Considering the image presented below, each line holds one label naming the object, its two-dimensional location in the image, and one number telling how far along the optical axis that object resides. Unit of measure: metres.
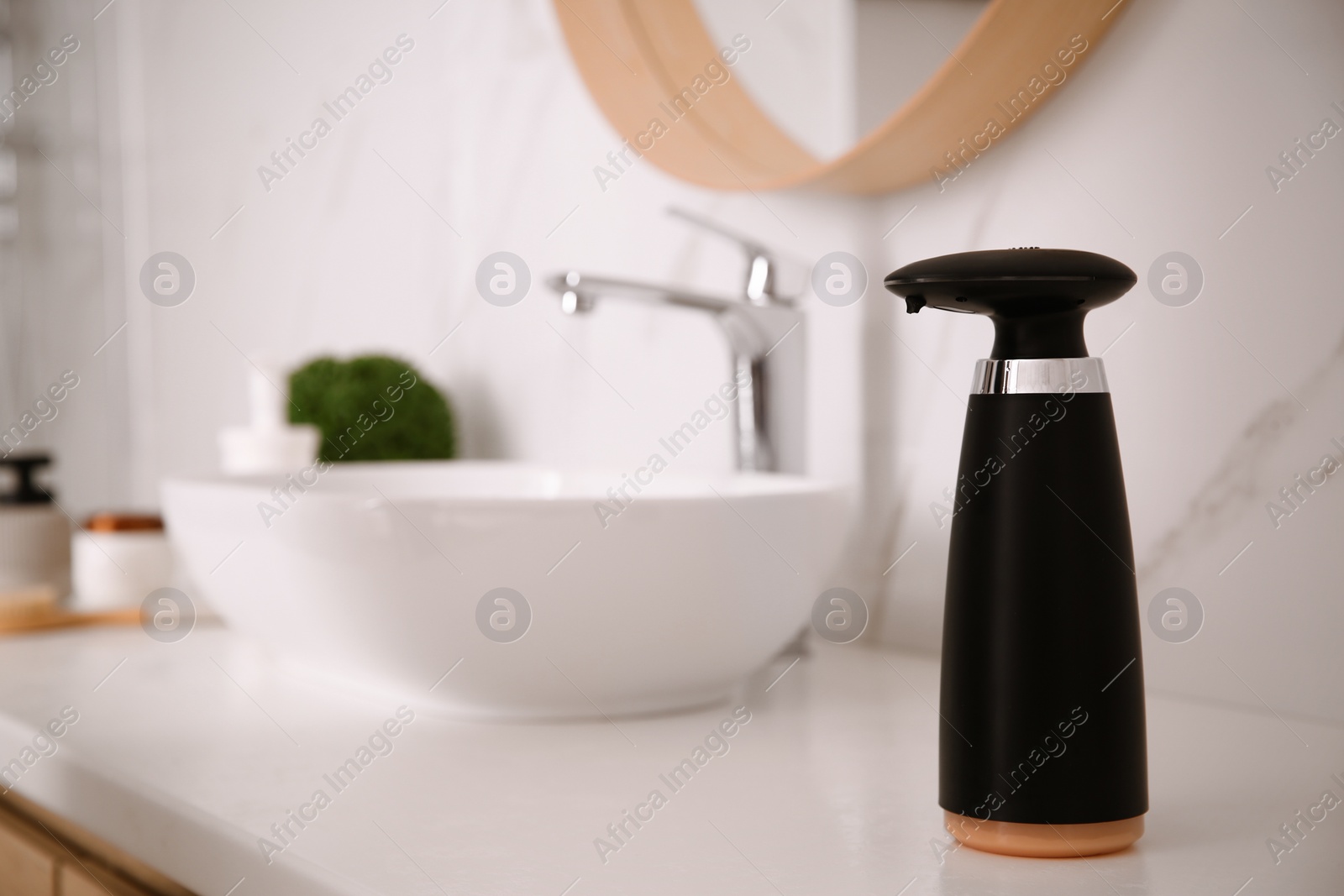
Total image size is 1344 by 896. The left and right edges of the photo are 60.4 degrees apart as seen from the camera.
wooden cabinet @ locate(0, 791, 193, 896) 0.56
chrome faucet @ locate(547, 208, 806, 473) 0.84
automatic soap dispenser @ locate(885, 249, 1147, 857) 0.42
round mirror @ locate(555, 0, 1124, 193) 0.74
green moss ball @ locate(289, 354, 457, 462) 1.24
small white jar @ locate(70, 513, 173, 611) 1.09
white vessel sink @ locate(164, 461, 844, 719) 0.63
